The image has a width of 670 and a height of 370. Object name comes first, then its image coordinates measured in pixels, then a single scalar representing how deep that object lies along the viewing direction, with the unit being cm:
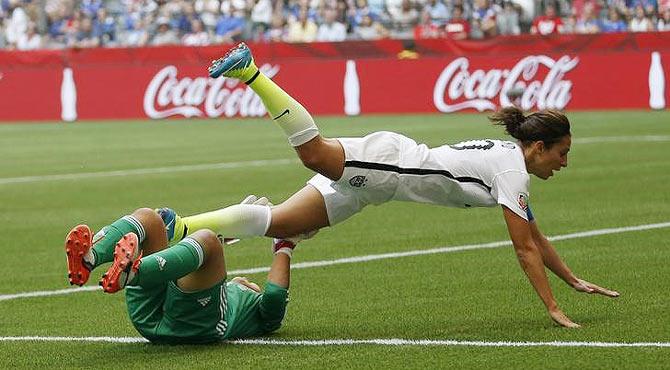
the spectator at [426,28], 3606
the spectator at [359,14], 3803
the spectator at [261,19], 3947
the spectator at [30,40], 4144
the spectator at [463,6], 3640
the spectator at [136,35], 4088
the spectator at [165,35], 4000
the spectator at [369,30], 3725
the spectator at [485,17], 3444
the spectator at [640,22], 3334
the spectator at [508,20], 3525
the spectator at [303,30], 3747
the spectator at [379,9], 3847
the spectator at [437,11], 3700
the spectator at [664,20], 3259
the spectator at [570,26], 3431
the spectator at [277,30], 3872
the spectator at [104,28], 4197
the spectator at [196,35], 3934
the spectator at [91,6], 4338
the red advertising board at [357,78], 3141
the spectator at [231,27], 3891
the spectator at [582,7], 3452
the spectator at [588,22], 3400
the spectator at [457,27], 3467
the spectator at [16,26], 4238
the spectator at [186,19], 4031
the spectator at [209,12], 4047
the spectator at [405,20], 3781
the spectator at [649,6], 3365
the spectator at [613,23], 3397
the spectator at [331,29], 3734
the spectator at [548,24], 3422
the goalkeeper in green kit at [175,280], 766
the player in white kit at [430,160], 889
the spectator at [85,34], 4134
